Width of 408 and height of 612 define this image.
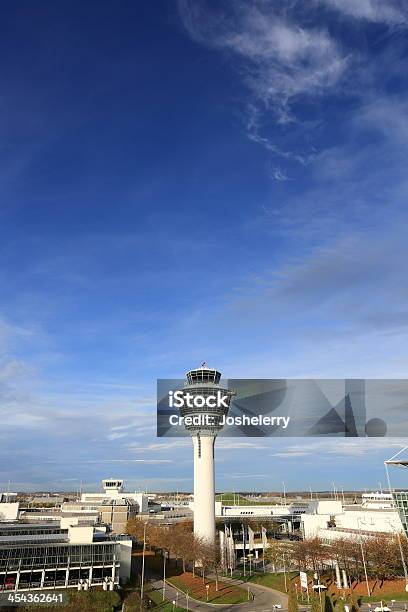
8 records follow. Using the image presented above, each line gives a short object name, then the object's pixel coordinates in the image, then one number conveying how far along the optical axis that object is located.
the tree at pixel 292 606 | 58.97
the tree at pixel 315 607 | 58.11
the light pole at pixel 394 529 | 100.75
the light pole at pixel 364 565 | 80.21
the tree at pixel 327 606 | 56.29
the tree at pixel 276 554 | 105.38
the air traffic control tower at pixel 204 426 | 127.56
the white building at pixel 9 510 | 184.12
